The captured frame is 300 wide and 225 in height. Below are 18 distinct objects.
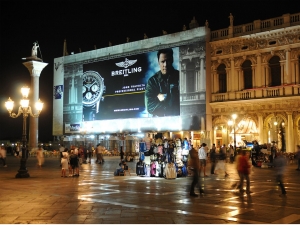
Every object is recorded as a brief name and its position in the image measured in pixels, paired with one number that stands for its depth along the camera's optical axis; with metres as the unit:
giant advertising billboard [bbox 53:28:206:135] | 37.19
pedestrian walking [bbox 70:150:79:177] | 19.17
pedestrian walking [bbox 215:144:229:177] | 19.34
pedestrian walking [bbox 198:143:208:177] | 19.58
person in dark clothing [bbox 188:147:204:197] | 12.23
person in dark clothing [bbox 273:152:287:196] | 12.46
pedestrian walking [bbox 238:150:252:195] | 12.96
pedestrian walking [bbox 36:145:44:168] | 25.88
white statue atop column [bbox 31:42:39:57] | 37.04
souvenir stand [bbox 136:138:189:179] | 18.53
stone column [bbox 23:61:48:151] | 38.62
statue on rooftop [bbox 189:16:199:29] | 38.90
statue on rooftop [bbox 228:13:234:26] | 35.53
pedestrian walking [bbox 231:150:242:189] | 13.16
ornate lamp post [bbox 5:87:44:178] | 18.67
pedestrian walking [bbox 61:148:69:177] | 18.91
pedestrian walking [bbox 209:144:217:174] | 20.08
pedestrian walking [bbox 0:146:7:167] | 26.42
